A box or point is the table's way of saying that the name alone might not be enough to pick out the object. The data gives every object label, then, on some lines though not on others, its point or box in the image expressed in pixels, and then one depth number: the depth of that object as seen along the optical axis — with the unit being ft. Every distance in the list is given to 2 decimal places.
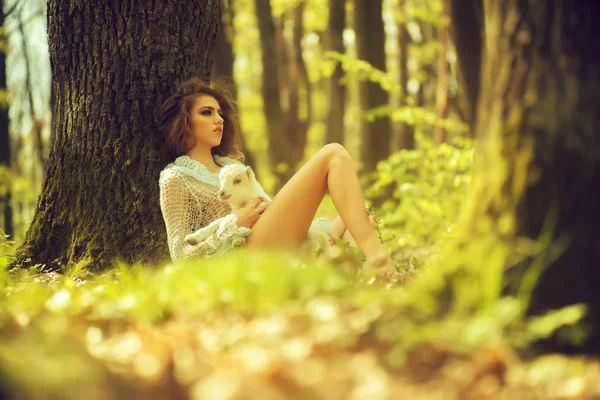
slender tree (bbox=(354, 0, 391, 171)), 34.55
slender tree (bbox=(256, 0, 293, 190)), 40.70
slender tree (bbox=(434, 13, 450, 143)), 39.66
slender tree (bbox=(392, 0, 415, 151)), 52.80
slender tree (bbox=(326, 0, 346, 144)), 42.24
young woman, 15.25
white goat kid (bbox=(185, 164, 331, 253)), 15.65
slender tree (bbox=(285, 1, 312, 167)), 48.55
